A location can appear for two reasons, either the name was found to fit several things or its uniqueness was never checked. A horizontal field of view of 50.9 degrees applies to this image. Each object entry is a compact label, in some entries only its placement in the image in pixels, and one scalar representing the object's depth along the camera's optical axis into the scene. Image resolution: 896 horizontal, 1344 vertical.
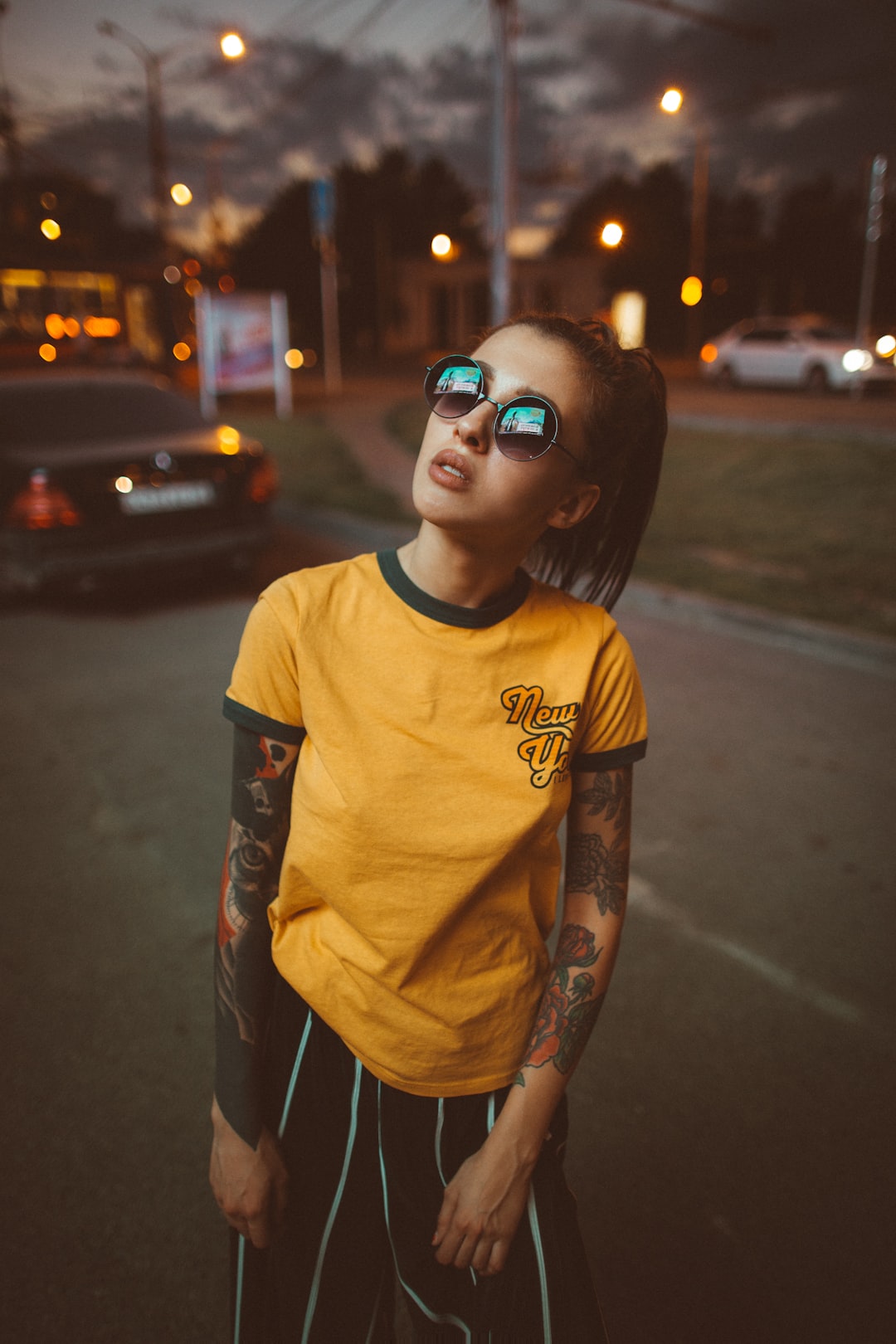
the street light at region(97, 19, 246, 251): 22.42
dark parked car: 6.80
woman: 1.19
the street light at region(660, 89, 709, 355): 41.22
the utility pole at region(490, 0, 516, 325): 10.84
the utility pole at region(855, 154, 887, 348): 15.64
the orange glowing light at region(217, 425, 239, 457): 7.61
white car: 20.45
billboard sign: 18.09
